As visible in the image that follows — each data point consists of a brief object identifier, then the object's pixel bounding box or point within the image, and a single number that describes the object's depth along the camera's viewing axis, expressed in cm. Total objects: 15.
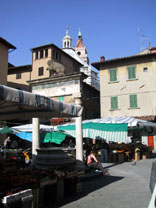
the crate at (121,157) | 1405
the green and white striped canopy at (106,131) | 1212
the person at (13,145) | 1403
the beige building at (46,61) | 2644
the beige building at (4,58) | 2172
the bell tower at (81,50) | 6803
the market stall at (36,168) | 423
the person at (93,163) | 911
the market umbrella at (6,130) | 1311
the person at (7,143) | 1356
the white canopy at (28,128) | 1384
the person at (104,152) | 1343
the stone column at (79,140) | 868
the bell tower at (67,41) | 7206
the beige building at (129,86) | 2156
